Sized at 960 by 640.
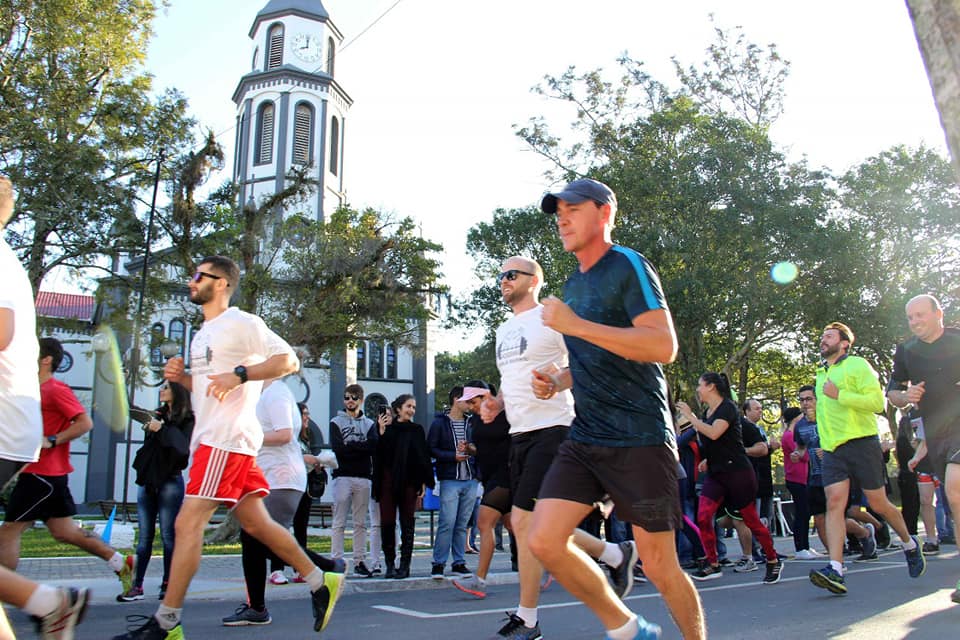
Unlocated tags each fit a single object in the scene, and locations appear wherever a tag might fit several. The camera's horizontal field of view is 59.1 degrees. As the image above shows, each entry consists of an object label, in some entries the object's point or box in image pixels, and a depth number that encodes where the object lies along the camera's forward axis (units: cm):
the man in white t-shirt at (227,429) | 436
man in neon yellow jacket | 665
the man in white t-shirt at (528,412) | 512
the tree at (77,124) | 1758
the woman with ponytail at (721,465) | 827
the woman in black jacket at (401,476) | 888
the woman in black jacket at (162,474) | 720
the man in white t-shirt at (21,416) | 342
